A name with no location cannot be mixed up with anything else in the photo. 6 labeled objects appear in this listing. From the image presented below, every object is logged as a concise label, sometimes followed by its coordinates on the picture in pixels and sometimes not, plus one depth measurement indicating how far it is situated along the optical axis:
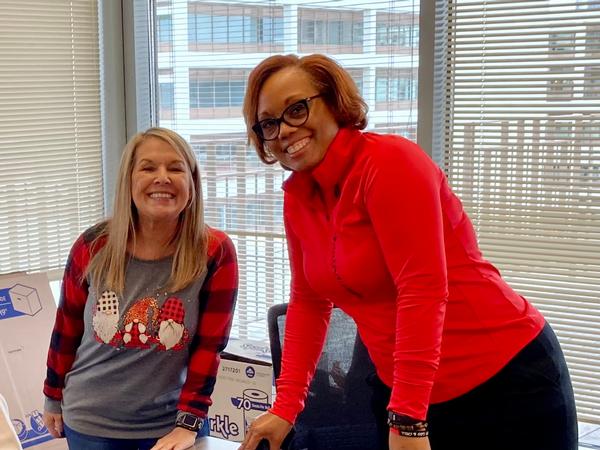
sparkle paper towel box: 2.62
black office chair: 1.98
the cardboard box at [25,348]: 2.79
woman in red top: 1.42
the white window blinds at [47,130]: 3.11
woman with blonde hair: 2.05
